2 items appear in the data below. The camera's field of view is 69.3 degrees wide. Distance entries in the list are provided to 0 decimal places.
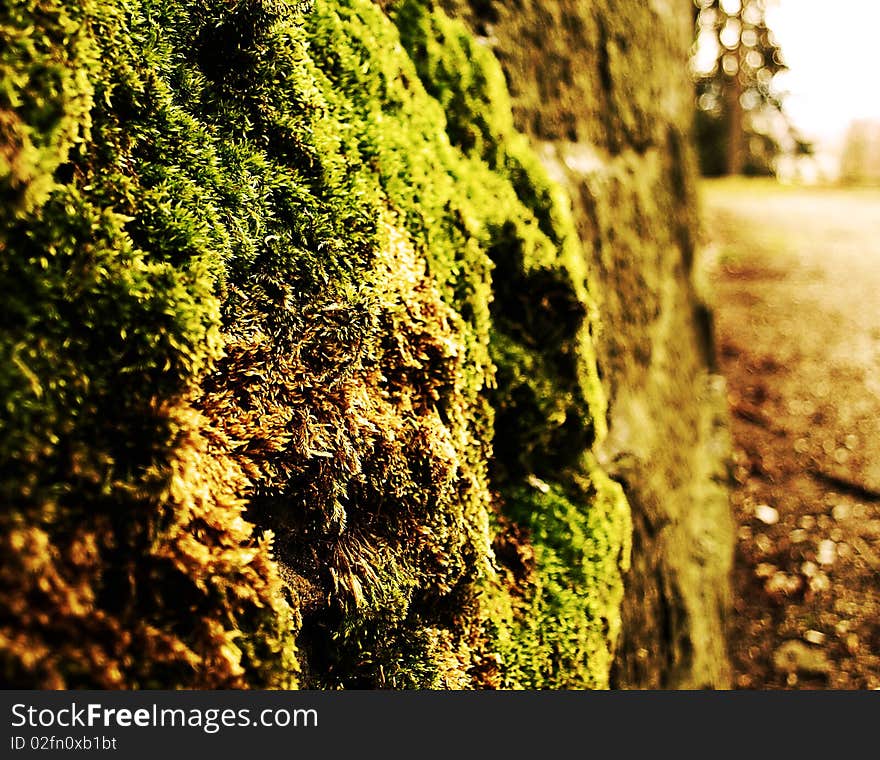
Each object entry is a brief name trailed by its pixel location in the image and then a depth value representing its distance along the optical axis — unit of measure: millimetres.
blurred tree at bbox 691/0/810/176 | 21156
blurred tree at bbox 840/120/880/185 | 29234
